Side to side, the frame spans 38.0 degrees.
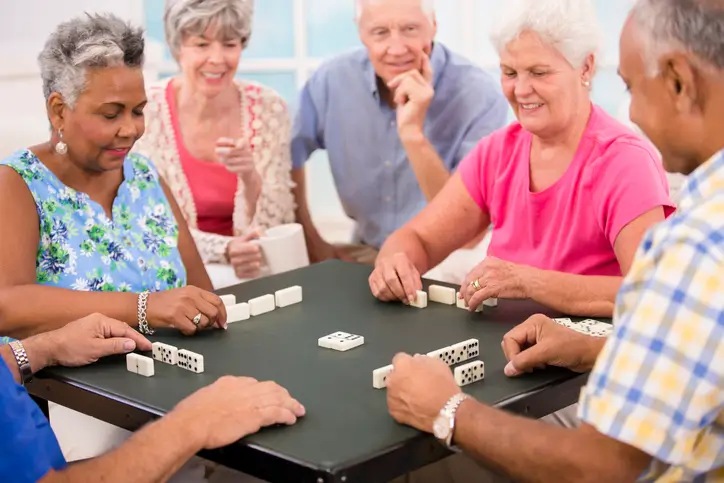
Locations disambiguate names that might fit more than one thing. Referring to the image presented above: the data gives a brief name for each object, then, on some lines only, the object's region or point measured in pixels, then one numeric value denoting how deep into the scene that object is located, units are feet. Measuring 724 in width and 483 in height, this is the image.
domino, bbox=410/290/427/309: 7.79
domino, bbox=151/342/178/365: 6.50
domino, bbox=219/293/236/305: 7.70
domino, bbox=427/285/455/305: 7.79
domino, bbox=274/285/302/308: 7.82
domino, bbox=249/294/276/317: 7.57
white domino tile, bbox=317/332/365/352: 6.71
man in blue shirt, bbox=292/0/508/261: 11.49
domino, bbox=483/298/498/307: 7.72
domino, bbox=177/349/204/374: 6.35
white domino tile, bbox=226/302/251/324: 7.41
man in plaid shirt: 4.09
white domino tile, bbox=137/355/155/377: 6.31
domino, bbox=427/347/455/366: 6.24
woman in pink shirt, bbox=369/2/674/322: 7.70
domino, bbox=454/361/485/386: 6.01
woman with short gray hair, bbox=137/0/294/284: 11.41
